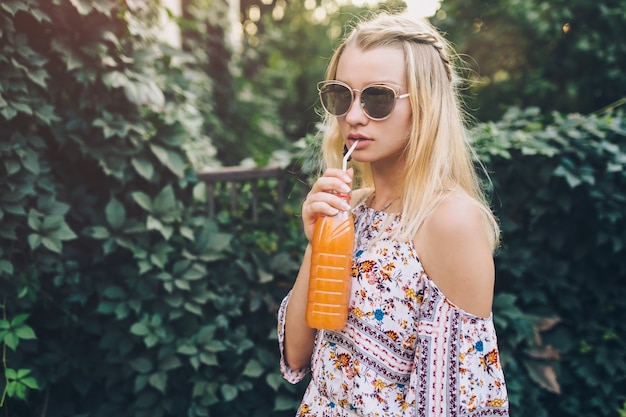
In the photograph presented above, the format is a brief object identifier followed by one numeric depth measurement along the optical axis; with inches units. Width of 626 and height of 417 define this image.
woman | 47.3
